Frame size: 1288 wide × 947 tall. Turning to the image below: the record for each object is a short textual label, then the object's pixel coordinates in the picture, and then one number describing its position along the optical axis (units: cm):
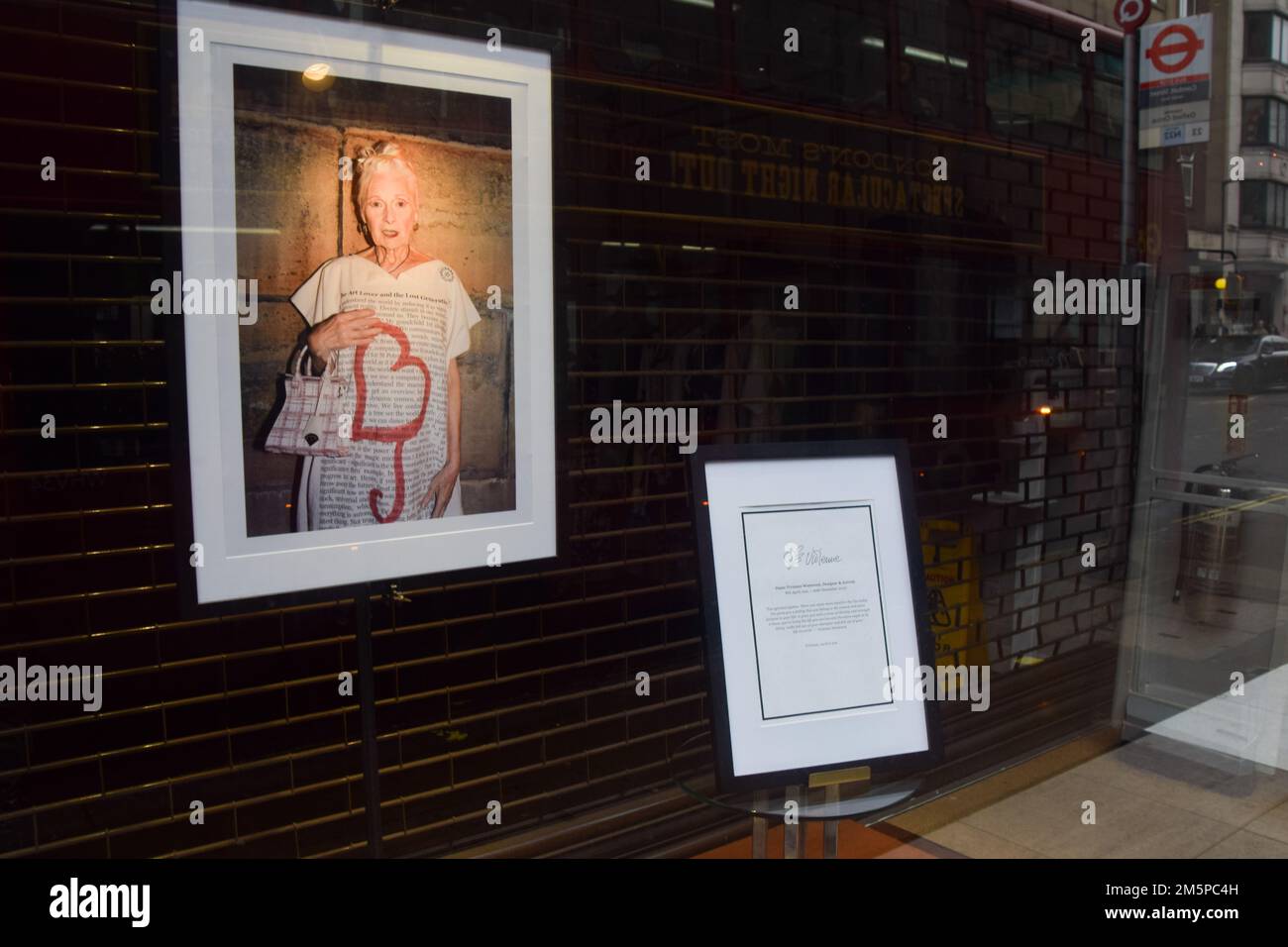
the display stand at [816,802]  190
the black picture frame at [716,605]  186
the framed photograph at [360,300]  189
